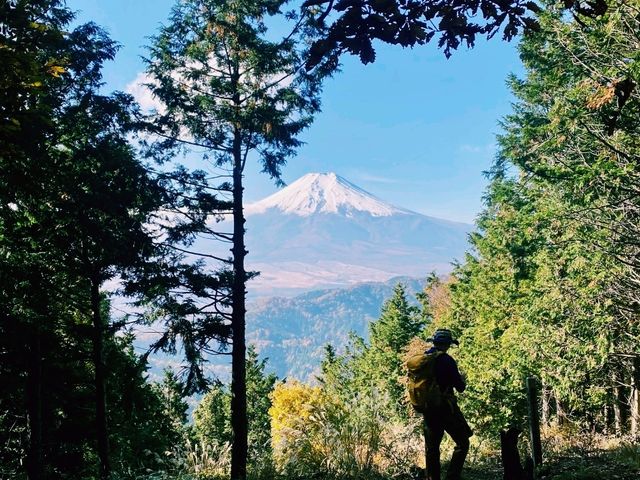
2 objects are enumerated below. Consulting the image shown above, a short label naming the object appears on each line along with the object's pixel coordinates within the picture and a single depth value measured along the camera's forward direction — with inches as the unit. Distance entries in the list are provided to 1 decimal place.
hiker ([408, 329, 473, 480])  202.2
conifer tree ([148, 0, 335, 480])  449.4
